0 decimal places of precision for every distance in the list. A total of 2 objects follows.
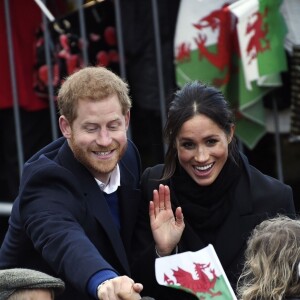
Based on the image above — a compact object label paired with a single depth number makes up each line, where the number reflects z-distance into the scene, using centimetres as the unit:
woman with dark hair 837
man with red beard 784
